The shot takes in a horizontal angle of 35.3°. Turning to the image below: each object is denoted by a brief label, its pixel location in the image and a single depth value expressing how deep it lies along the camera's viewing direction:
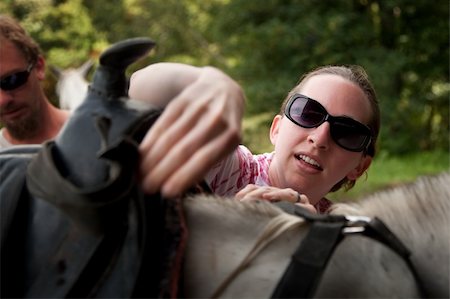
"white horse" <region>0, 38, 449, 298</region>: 1.14
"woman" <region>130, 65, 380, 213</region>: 1.79
